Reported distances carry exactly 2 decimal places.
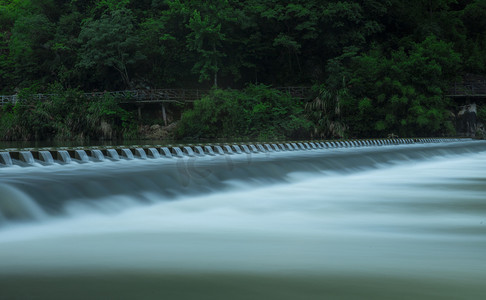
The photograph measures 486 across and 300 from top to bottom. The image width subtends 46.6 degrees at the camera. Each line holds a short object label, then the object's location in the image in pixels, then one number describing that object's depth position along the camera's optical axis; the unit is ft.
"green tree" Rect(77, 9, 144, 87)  123.03
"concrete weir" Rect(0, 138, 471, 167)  34.58
